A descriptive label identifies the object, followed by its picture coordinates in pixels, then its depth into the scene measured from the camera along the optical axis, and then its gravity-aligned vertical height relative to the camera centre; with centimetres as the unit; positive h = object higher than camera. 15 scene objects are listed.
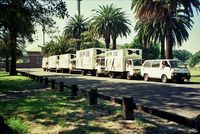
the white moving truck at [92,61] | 3738 +127
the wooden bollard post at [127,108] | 898 -102
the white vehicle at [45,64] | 6646 +154
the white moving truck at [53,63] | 5669 +154
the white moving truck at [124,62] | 3068 +95
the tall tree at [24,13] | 1914 +362
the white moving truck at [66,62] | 4816 +146
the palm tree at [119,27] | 5358 +759
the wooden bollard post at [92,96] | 1194 -92
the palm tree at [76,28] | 7125 +961
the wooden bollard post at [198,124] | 540 -88
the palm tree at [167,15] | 3419 +646
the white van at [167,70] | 2491 +17
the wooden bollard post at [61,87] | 1768 -86
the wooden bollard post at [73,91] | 1492 -91
